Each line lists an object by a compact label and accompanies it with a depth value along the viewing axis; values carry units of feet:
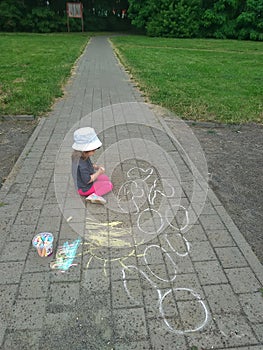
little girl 10.68
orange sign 104.07
